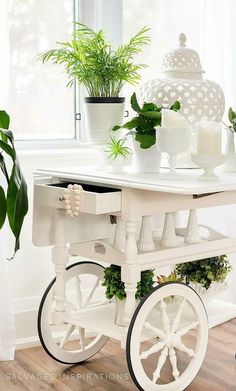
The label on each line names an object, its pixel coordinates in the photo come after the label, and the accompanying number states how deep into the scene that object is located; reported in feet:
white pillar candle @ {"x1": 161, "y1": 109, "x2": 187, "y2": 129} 7.55
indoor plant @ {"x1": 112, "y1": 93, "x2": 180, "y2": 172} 7.86
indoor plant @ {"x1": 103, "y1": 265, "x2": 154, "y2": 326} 8.05
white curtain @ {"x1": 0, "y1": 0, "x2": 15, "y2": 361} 9.00
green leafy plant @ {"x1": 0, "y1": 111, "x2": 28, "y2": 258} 7.20
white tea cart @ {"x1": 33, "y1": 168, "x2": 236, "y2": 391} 7.37
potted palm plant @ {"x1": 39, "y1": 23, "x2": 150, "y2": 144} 8.34
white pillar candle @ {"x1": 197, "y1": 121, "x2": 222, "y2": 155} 7.54
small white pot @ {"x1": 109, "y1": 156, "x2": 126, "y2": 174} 8.19
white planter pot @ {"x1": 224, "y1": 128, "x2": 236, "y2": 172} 8.45
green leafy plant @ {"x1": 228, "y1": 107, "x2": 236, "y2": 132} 8.77
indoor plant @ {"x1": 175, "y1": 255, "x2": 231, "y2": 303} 8.92
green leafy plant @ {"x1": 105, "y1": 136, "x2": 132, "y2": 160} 8.07
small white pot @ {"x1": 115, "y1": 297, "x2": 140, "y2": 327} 8.02
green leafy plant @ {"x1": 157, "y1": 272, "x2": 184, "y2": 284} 8.83
